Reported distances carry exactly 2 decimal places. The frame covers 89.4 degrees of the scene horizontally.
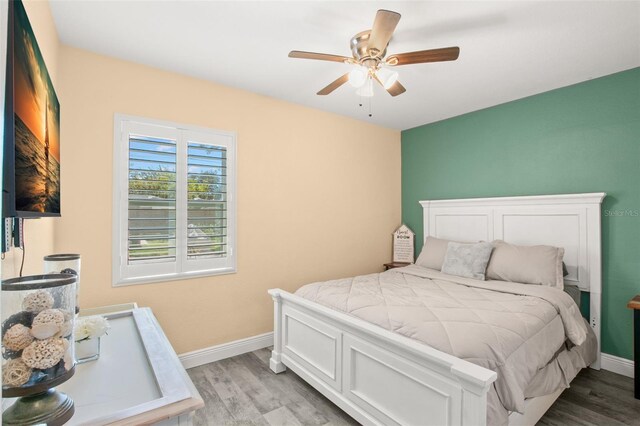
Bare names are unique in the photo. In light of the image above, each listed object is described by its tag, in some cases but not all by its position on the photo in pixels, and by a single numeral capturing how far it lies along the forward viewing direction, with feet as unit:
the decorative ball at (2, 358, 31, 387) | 2.46
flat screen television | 2.86
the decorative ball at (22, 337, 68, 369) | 2.55
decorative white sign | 14.51
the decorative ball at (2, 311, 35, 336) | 2.47
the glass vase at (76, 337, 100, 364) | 4.43
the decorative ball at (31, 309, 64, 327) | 2.57
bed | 5.26
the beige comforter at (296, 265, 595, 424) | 5.42
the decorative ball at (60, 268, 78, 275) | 4.68
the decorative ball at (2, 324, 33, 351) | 2.46
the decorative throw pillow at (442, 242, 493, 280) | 10.18
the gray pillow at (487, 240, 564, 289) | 9.16
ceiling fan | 6.05
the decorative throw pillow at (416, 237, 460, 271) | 11.63
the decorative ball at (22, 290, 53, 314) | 2.55
